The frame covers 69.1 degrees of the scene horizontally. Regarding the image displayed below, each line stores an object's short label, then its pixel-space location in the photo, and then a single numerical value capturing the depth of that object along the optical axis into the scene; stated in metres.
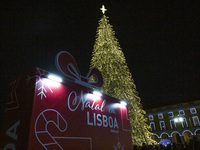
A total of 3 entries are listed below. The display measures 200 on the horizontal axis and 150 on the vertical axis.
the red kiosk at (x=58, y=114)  3.71
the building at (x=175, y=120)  44.38
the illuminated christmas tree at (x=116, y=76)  11.17
